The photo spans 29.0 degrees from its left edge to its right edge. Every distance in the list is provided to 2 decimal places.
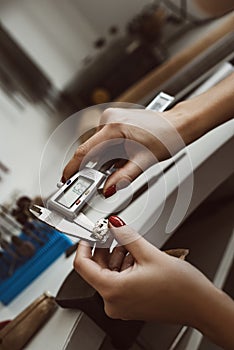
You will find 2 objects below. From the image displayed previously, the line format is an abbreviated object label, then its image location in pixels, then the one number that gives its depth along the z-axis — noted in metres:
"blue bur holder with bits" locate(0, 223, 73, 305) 0.80
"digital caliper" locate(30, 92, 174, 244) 0.59
